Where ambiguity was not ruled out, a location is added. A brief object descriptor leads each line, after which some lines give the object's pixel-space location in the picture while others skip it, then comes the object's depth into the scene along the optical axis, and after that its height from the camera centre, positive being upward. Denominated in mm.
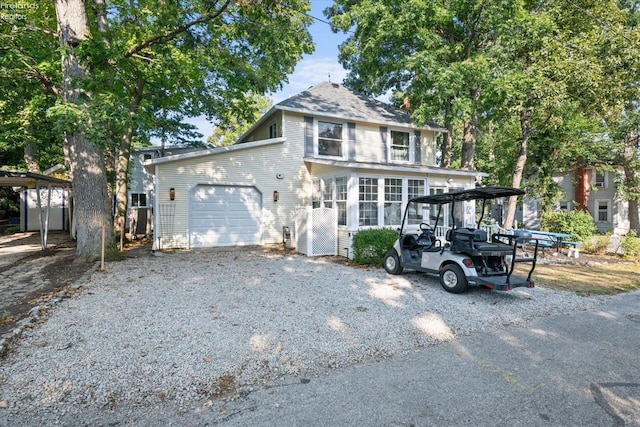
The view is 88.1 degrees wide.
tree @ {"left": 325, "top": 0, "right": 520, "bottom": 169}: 12484 +7126
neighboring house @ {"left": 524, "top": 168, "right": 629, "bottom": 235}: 21109 +906
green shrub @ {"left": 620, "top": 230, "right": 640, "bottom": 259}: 11117 -1171
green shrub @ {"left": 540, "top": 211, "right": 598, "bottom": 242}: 13312 -495
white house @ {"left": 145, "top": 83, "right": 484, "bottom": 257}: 10688 +1049
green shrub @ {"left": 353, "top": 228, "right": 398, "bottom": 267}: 8695 -894
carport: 9969 +1057
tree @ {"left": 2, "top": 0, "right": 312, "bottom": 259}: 7453 +4323
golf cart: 5758 -862
